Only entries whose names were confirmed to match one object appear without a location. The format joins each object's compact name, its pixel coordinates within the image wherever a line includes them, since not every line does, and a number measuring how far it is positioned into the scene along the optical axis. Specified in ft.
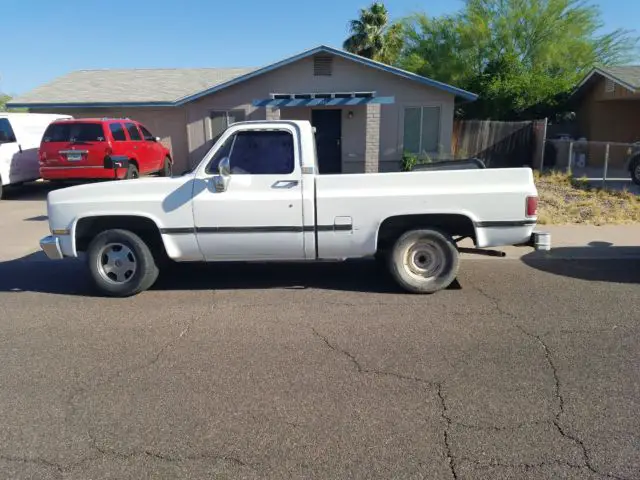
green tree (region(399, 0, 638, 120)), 93.35
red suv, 41.06
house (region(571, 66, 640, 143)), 59.98
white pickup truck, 17.99
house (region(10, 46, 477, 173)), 52.42
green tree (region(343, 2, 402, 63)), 97.19
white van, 43.98
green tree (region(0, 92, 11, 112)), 187.42
